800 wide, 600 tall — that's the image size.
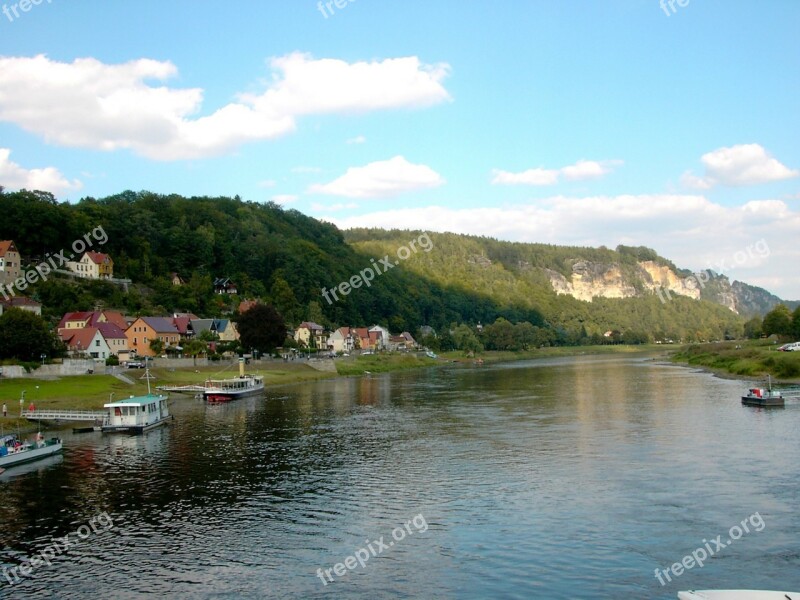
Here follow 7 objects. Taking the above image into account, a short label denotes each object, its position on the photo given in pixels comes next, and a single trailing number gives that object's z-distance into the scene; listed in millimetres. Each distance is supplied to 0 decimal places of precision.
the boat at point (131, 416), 57812
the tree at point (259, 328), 109500
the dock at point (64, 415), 55966
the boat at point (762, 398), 63438
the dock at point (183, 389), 83062
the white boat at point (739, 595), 18484
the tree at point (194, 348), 105938
